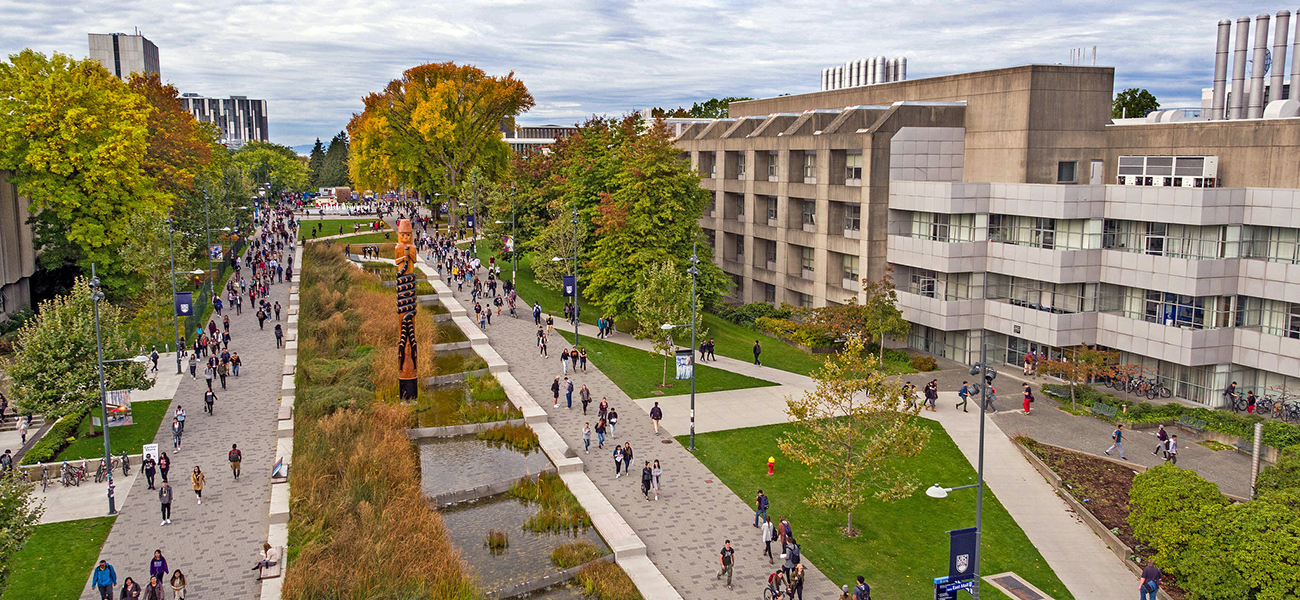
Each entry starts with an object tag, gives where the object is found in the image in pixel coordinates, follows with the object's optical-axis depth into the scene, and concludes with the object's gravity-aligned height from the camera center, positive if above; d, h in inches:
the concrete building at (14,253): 1889.8 -144.4
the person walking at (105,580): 828.6 -360.9
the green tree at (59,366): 1200.8 -240.9
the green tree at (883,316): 1770.4 -229.3
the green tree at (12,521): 736.3 -281.0
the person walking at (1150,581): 844.0 -354.2
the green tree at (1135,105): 3284.9 +359.8
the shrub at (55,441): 1168.2 -341.4
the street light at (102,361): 1098.7 -218.0
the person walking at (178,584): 821.5 -359.7
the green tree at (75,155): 1787.6 +66.1
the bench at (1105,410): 1462.8 -338.3
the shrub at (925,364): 1781.5 -324.3
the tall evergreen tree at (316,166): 7308.1 +209.1
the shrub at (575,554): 921.5 -371.2
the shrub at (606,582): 856.9 -375.2
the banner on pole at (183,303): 1630.2 -205.4
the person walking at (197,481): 1055.6 -342.4
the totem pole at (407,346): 1470.2 -250.4
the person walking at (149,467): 1089.4 -336.1
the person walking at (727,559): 880.9 -353.1
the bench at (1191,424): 1393.9 -342.8
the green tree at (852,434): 995.3 -263.5
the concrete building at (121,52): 5575.8 +851.9
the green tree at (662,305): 1604.3 -196.2
